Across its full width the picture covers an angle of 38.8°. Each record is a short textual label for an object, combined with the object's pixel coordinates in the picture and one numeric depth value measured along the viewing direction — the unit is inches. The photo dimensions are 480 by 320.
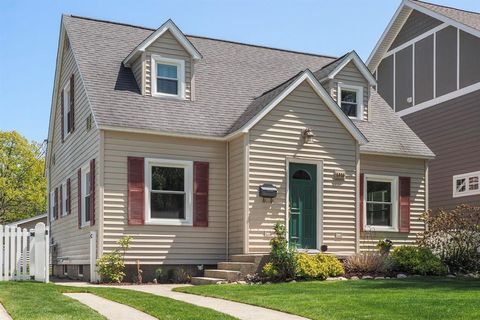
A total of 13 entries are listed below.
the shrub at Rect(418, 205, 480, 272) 674.8
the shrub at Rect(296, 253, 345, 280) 585.9
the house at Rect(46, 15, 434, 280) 644.1
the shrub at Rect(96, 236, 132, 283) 615.2
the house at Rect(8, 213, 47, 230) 1369.3
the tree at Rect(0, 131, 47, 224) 1786.4
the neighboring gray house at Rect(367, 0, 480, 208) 840.9
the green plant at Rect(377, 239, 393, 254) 690.5
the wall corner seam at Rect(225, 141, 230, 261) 677.3
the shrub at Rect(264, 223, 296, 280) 583.5
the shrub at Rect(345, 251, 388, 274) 628.1
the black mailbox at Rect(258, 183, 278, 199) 647.1
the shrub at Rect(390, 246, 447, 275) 639.1
